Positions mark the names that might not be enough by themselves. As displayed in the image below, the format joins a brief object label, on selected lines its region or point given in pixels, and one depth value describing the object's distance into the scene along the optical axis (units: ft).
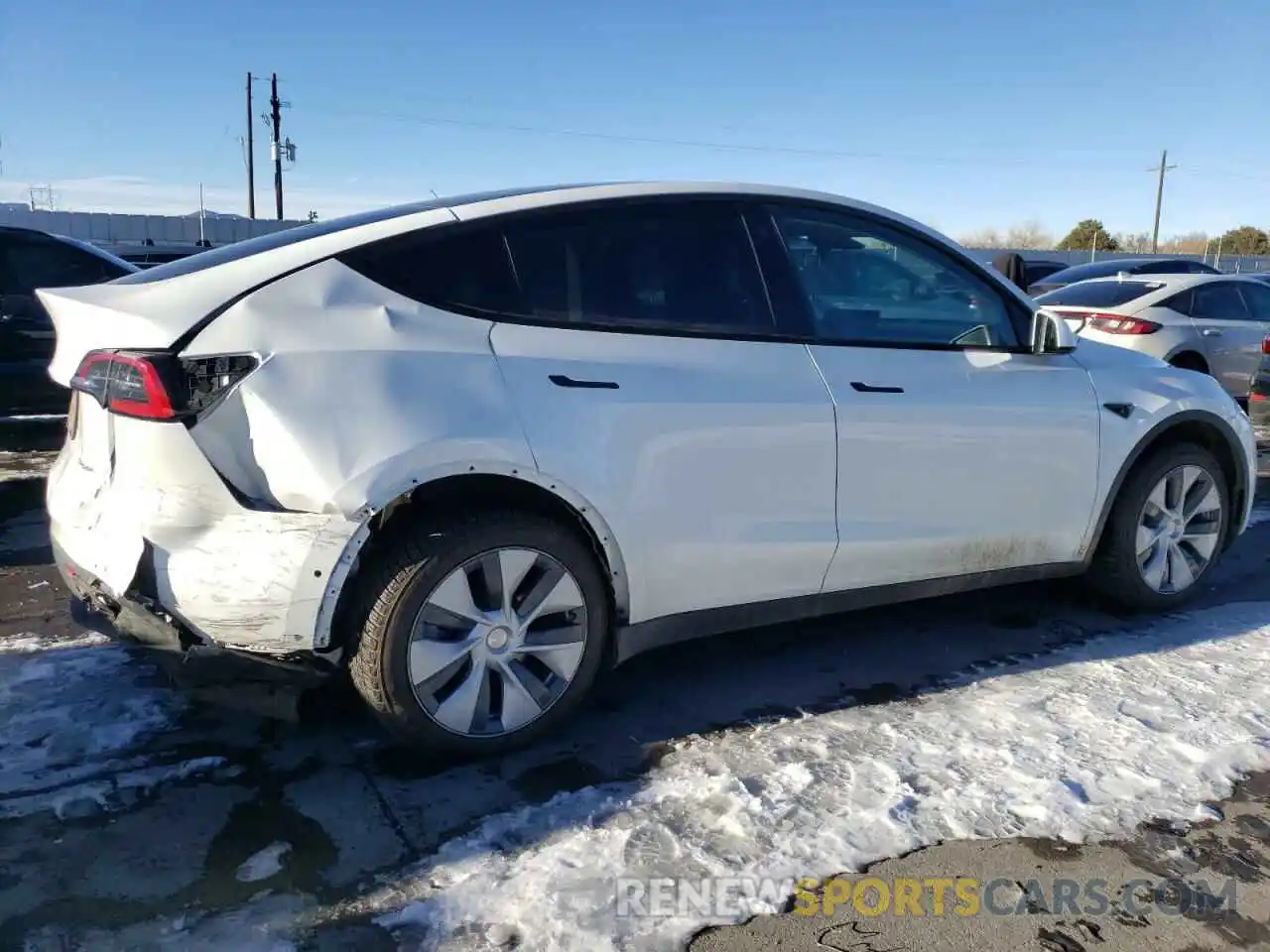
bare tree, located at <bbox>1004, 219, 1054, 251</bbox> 217.97
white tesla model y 8.76
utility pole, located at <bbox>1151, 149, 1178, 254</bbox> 187.32
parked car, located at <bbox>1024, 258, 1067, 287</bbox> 63.00
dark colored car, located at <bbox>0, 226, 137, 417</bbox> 23.58
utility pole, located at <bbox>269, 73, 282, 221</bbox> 124.90
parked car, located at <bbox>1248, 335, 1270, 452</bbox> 31.48
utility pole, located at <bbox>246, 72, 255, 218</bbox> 134.51
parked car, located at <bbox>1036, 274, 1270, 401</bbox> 30.12
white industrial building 83.96
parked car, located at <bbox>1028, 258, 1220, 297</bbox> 42.75
